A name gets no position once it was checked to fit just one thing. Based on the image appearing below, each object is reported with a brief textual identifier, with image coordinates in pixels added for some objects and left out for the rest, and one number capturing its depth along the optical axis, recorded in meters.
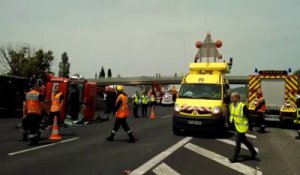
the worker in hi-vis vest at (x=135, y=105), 27.02
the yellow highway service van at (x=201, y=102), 14.15
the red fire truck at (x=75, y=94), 19.05
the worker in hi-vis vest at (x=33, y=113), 11.80
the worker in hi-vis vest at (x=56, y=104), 14.93
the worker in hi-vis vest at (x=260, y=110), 17.34
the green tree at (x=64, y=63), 130.11
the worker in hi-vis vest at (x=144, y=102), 28.23
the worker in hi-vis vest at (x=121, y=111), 12.63
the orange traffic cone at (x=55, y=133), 13.36
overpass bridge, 94.19
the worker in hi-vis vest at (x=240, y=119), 10.18
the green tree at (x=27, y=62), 79.88
